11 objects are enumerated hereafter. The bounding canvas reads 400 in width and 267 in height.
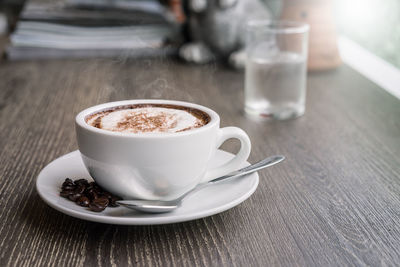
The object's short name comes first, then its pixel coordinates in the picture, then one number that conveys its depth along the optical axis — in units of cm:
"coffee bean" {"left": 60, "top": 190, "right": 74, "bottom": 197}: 74
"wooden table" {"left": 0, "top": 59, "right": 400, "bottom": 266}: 68
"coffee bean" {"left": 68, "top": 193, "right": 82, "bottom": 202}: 74
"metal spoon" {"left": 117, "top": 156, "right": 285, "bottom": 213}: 71
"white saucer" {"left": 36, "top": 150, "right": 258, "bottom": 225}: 67
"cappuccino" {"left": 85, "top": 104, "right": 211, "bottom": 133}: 76
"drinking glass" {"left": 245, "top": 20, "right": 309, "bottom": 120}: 137
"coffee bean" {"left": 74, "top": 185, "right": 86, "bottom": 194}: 75
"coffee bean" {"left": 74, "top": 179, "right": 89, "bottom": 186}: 78
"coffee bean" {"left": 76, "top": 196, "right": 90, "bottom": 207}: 72
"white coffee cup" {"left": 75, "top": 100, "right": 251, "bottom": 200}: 71
